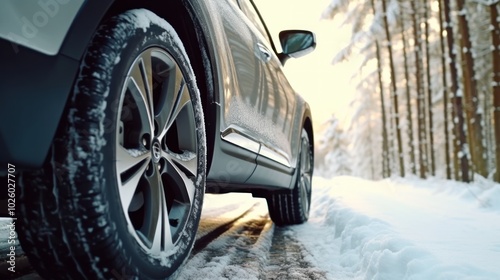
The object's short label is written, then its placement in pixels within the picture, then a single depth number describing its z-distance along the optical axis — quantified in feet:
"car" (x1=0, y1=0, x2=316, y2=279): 3.59
